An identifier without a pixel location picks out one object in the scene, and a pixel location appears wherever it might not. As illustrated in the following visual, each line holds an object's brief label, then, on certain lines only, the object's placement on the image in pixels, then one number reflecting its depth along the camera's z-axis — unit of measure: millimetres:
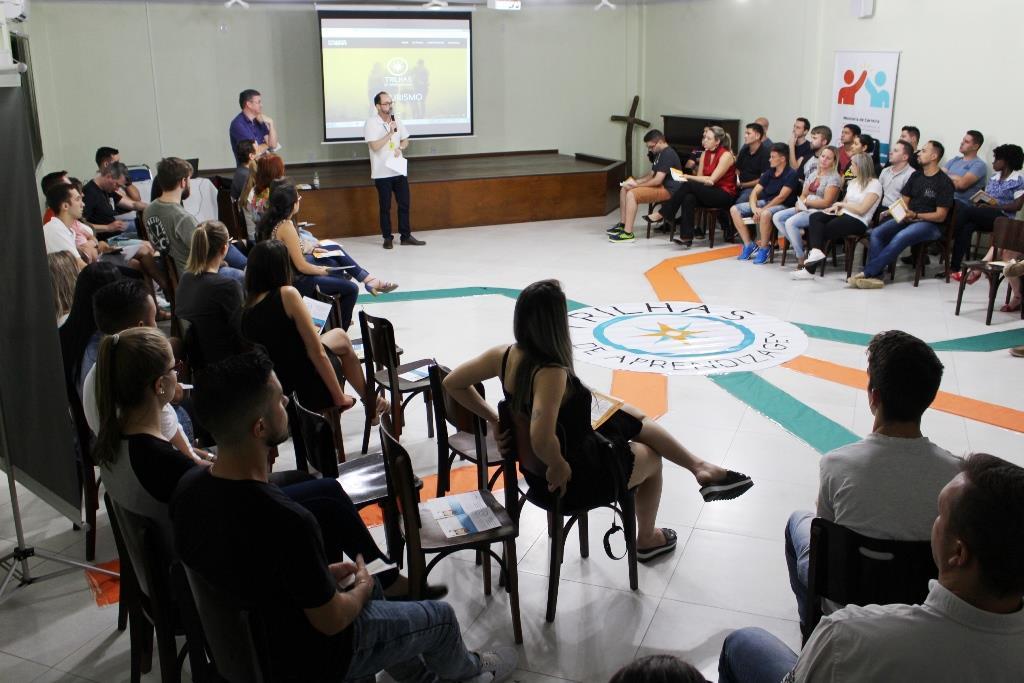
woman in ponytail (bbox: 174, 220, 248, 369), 4551
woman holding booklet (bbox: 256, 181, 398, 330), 5746
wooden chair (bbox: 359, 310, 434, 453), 4742
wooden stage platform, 10812
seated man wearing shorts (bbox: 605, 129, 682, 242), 10344
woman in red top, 9930
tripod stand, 3652
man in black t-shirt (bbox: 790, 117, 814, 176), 9805
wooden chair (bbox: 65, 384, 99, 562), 3888
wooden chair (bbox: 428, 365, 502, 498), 3815
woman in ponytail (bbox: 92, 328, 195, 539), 2766
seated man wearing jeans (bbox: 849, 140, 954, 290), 8062
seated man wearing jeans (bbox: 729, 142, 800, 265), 9180
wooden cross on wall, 13781
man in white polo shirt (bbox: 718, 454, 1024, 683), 1710
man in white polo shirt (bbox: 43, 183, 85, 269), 5934
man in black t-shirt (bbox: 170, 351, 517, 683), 2209
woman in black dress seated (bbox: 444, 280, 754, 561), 3227
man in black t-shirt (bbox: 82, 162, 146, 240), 7711
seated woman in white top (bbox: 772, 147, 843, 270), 8750
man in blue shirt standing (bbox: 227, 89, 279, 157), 9891
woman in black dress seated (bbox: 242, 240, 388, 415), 4250
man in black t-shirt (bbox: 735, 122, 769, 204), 9938
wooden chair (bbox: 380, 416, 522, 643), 2881
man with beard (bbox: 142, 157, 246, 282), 6082
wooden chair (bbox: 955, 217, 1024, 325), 6828
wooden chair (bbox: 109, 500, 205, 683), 2643
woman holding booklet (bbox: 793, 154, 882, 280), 8398
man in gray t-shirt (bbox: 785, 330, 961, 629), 2555
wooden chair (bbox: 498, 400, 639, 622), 3342
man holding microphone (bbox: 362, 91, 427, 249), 10047
